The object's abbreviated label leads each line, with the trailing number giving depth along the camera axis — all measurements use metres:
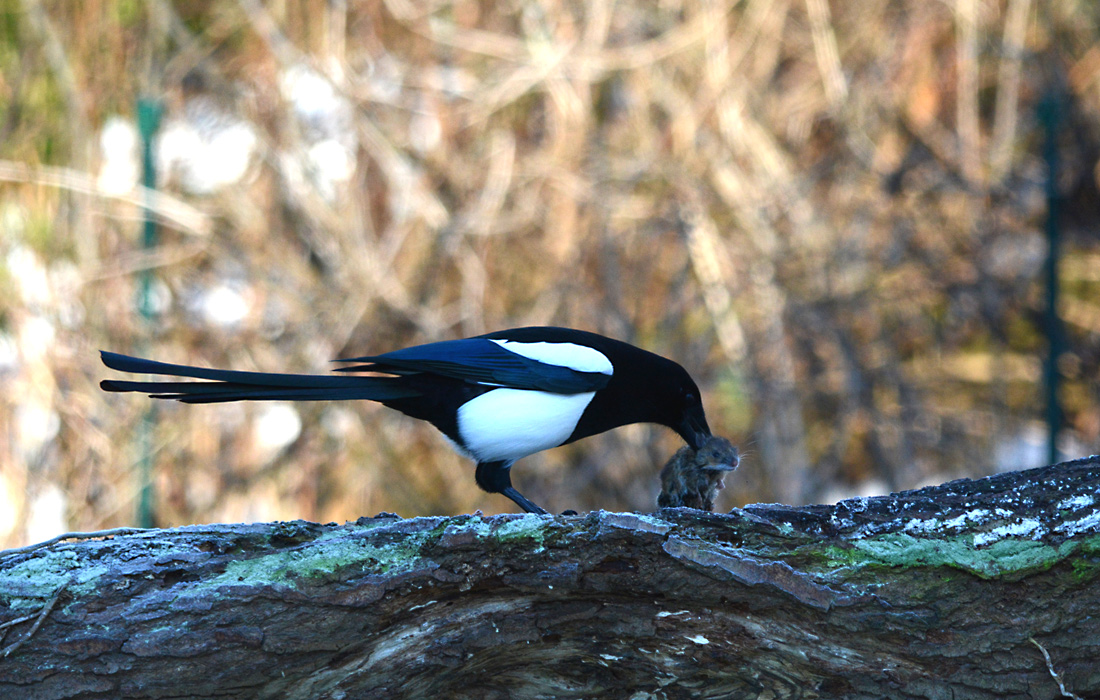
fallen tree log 9.54
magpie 9.82
